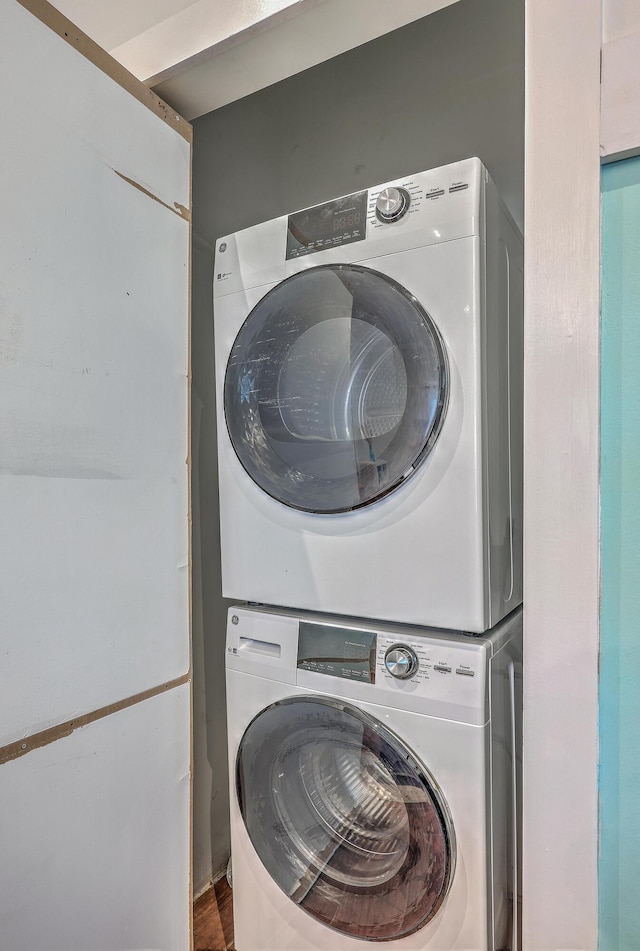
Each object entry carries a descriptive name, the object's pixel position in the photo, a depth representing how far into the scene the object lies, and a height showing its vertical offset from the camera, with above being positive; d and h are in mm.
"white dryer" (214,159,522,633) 1146 +134
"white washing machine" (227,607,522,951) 1126 -677
